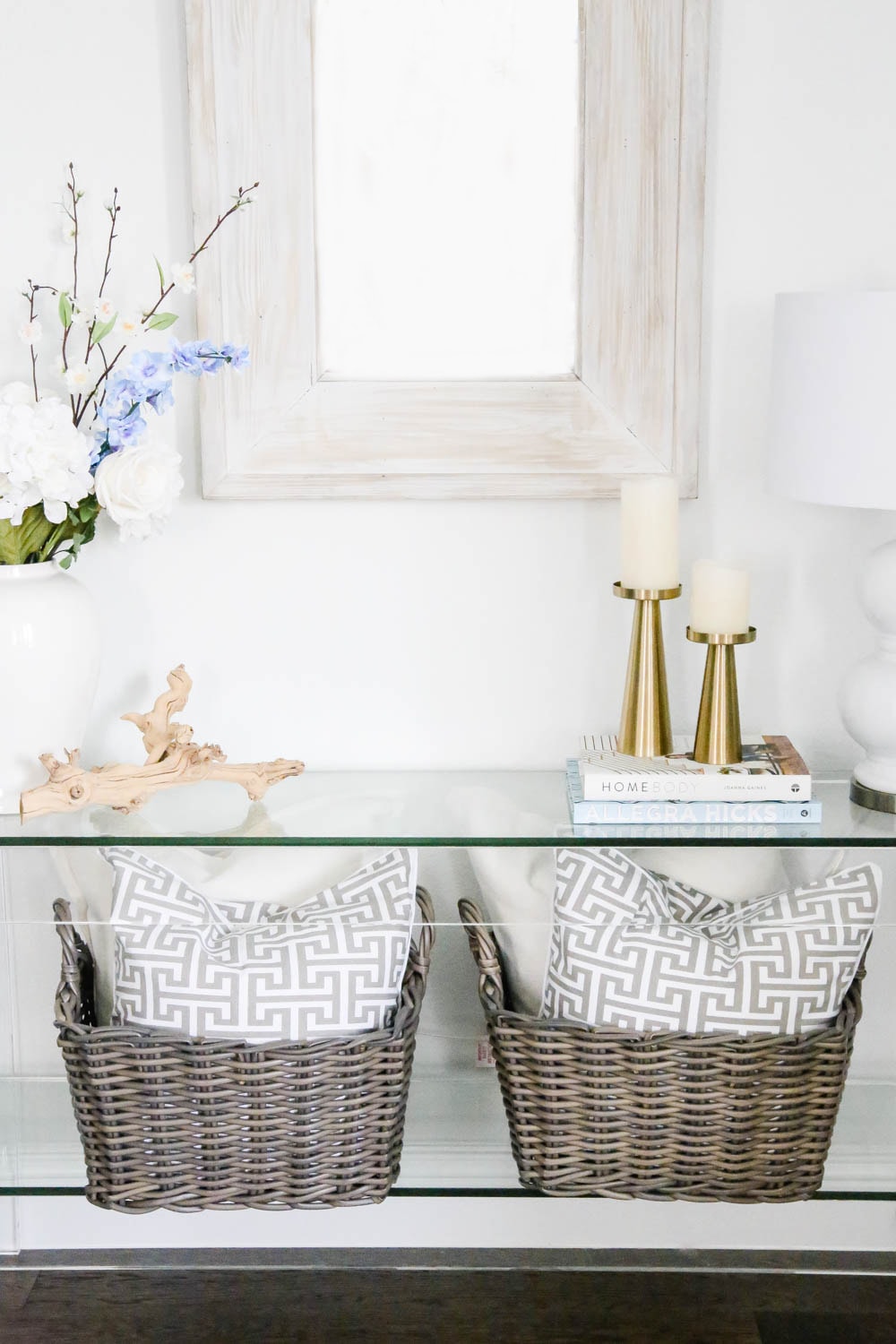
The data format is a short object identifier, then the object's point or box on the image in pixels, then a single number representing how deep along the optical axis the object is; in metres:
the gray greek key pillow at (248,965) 1.38
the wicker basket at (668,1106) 1.38
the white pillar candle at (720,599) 1.41
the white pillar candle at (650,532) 1.40
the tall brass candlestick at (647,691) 1.46
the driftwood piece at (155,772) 1.39
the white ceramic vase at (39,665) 1.38
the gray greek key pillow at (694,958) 1.38
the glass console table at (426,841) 1.35
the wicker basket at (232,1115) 1.37
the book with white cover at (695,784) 1.38
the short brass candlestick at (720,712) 1.44
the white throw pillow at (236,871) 1.47
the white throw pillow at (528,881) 1.44
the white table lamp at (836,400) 1.23
